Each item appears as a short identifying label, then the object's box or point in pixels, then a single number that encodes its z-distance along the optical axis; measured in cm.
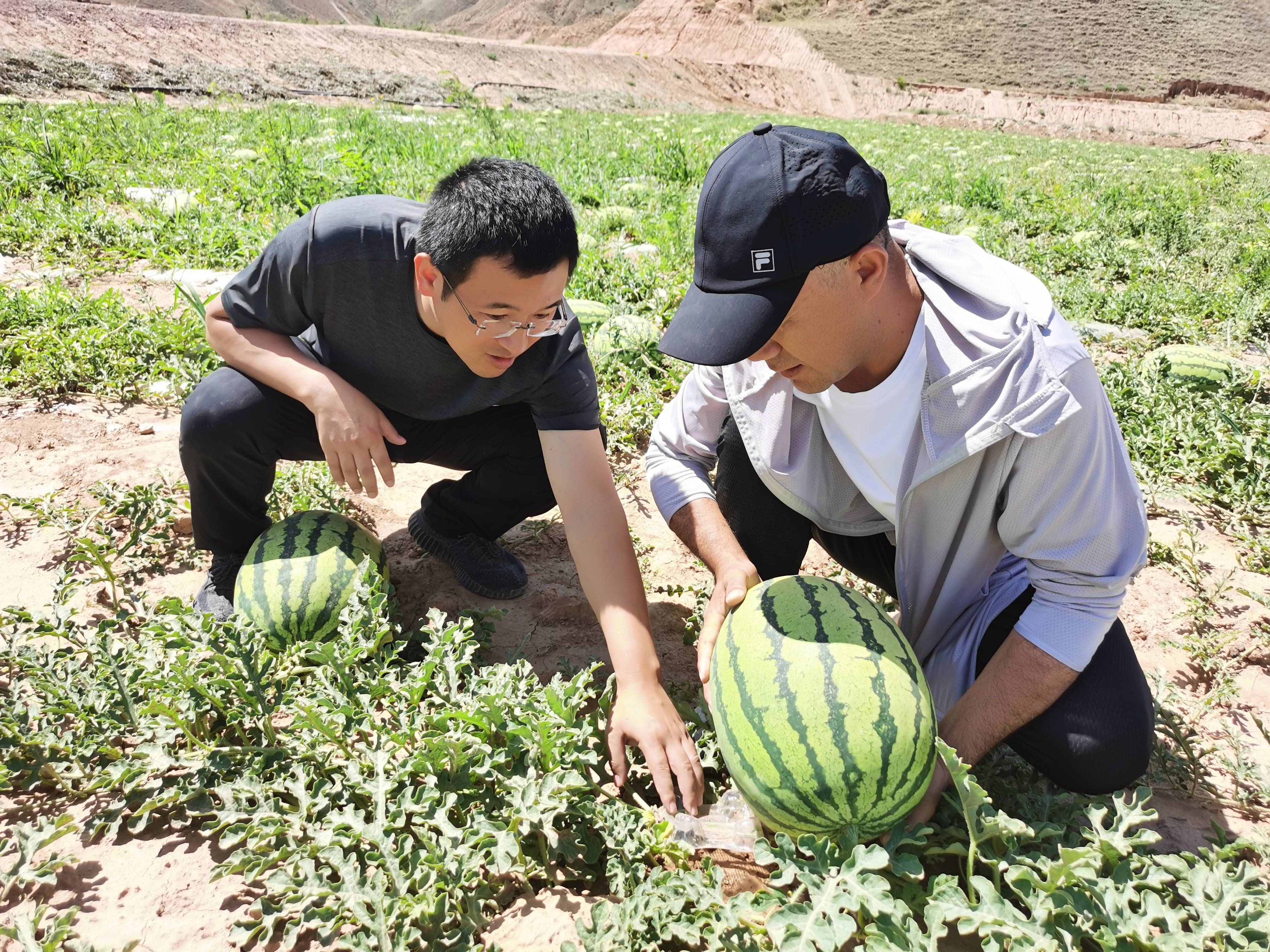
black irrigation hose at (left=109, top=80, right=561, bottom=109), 1725
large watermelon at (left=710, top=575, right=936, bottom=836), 163
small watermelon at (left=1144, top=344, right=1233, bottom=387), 396
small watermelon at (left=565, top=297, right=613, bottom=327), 442
